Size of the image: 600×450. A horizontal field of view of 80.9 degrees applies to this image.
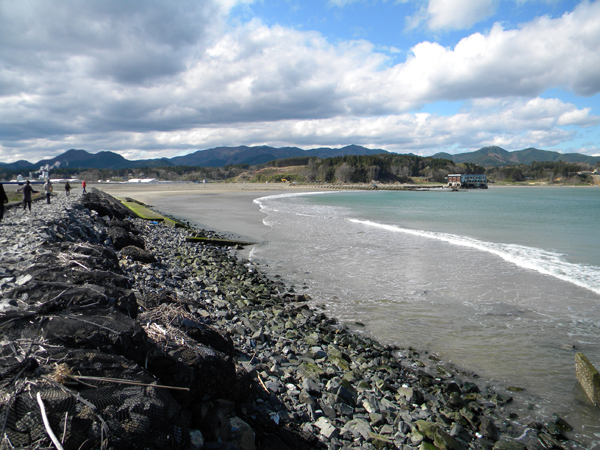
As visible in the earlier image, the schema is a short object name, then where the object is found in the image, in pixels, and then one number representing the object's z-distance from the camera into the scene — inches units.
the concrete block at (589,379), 219.5
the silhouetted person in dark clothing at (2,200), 532.0
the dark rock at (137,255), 462.3
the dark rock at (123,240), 534.3
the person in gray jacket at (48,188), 1070.1
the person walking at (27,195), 787.4
